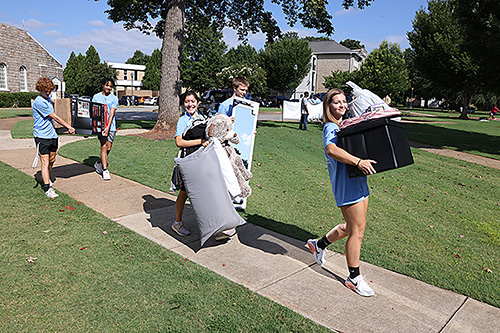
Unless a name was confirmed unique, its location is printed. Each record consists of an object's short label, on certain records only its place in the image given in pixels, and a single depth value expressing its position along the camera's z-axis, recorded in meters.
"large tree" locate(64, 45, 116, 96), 62.44
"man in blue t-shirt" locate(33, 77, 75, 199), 6.04
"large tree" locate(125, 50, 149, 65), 131.12
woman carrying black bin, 3.44
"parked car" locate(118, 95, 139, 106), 53.22
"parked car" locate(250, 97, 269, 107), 51.79
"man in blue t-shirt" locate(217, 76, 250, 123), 5.42
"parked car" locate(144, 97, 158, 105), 54.84
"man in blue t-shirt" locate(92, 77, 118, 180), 7.17
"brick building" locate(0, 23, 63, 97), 39.44
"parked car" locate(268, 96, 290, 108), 53.21
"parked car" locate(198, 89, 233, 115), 26.97
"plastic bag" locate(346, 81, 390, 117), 3.41
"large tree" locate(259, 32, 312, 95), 57.69
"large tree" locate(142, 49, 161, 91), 84.52
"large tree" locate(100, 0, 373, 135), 13.67
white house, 67.88
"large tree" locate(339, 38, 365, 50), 117.56
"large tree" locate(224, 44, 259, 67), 84.06
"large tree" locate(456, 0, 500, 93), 15.24
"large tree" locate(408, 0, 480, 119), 36.47
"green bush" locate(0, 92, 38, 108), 36.34
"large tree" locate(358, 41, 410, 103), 51.78
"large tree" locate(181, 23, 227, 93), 57.44
